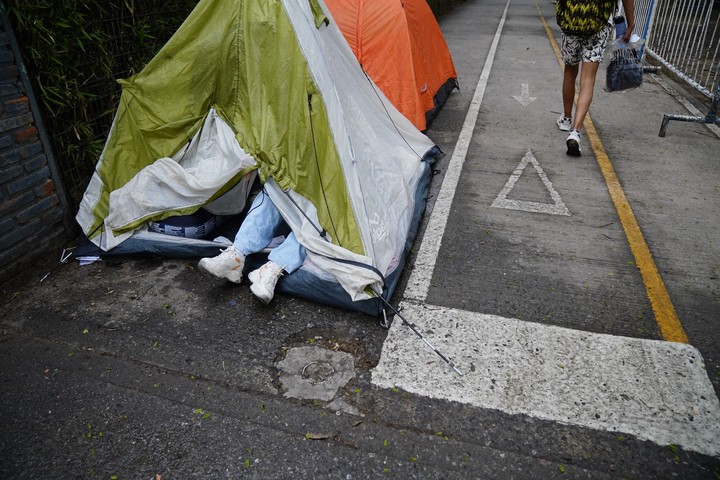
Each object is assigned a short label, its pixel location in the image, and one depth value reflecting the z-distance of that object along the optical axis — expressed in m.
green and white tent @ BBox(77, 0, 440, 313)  2.99
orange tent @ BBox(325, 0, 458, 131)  5.18
